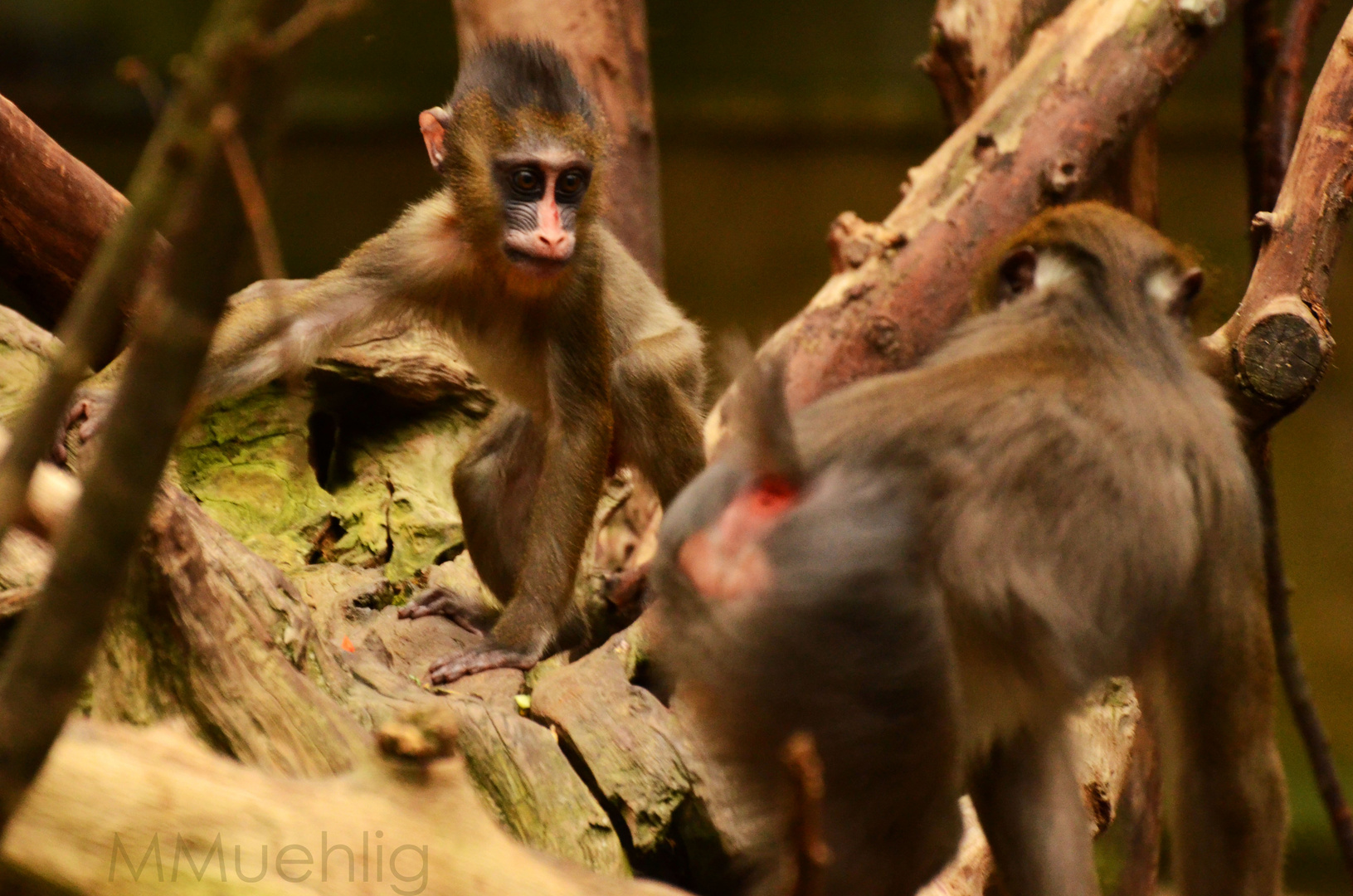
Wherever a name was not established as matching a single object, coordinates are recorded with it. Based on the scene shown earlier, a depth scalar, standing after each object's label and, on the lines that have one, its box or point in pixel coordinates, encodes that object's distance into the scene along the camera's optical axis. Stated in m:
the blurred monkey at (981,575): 4.73
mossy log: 5.98
